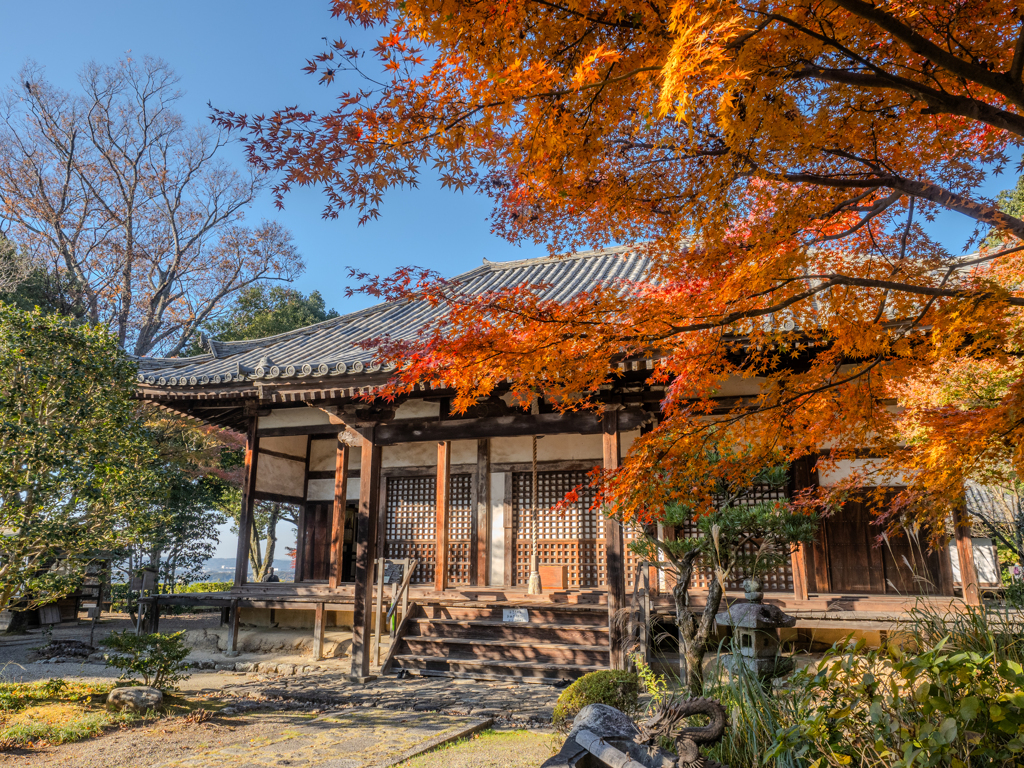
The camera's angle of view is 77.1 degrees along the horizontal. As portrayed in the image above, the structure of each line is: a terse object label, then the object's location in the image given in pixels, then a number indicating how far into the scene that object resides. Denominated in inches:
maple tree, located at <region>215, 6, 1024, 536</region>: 129.2
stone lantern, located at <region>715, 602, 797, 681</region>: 197.4
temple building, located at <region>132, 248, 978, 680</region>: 318.3
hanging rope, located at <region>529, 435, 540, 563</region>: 425.4
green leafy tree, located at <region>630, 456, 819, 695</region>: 191.3
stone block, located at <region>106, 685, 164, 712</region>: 239.1
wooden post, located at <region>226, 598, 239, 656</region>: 398.0
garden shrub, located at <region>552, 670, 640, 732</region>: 201.0
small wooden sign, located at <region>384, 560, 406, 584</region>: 364.2
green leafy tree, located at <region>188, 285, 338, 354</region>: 845.8
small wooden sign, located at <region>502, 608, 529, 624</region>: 334.6
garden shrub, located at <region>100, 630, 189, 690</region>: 255.4
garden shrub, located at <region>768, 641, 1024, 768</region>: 86.6
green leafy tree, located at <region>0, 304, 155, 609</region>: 232.4
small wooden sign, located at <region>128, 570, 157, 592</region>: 440.1
